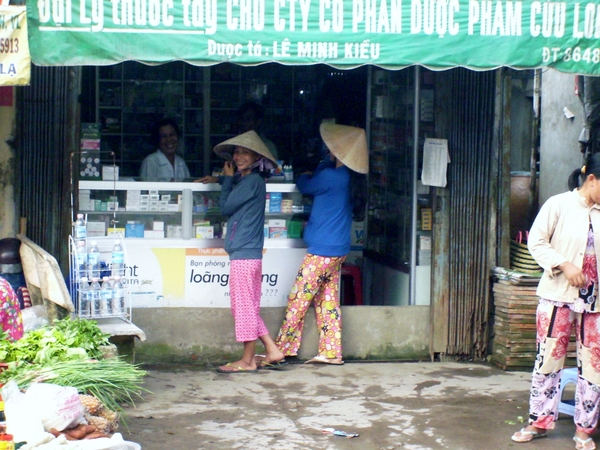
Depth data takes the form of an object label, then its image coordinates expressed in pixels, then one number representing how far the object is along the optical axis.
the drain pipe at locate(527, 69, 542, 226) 9.38
